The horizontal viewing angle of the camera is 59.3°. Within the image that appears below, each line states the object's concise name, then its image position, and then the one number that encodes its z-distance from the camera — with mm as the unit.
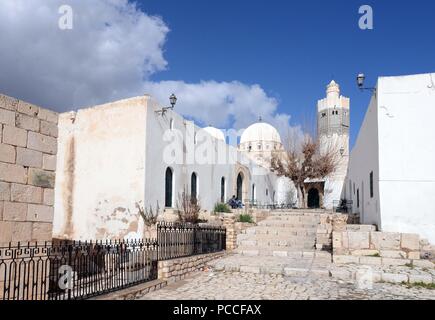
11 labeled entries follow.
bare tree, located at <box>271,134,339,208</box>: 26266
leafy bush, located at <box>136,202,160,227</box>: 14237
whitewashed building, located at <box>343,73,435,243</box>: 10789
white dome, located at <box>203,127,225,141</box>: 39597
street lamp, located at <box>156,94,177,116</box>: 14885
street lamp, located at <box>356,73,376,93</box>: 11750
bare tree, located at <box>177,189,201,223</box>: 15750
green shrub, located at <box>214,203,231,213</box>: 19875
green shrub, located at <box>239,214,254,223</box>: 16719
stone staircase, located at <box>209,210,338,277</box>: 9125
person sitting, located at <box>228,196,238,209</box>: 22281
